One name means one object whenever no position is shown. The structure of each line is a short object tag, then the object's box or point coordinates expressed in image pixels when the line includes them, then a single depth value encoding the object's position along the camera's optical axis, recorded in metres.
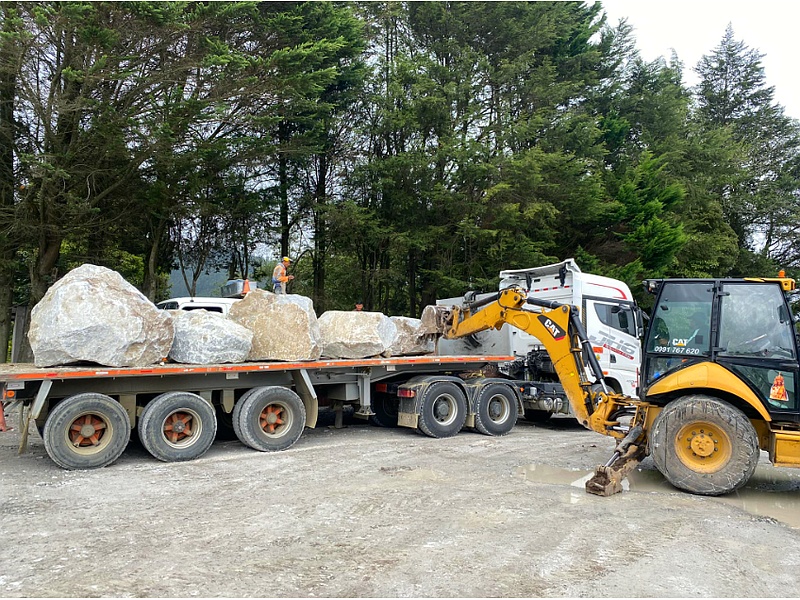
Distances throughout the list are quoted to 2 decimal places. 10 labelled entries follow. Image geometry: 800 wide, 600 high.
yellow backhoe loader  6.64
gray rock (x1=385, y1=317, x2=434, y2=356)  10.91
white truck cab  11.64
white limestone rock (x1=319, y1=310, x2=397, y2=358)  10.31
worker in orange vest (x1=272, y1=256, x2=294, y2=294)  10.66
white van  10.87
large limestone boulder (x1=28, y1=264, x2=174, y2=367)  7.66
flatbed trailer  7.68
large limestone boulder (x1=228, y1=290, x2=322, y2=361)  9.44
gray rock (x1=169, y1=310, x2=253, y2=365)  8.69
